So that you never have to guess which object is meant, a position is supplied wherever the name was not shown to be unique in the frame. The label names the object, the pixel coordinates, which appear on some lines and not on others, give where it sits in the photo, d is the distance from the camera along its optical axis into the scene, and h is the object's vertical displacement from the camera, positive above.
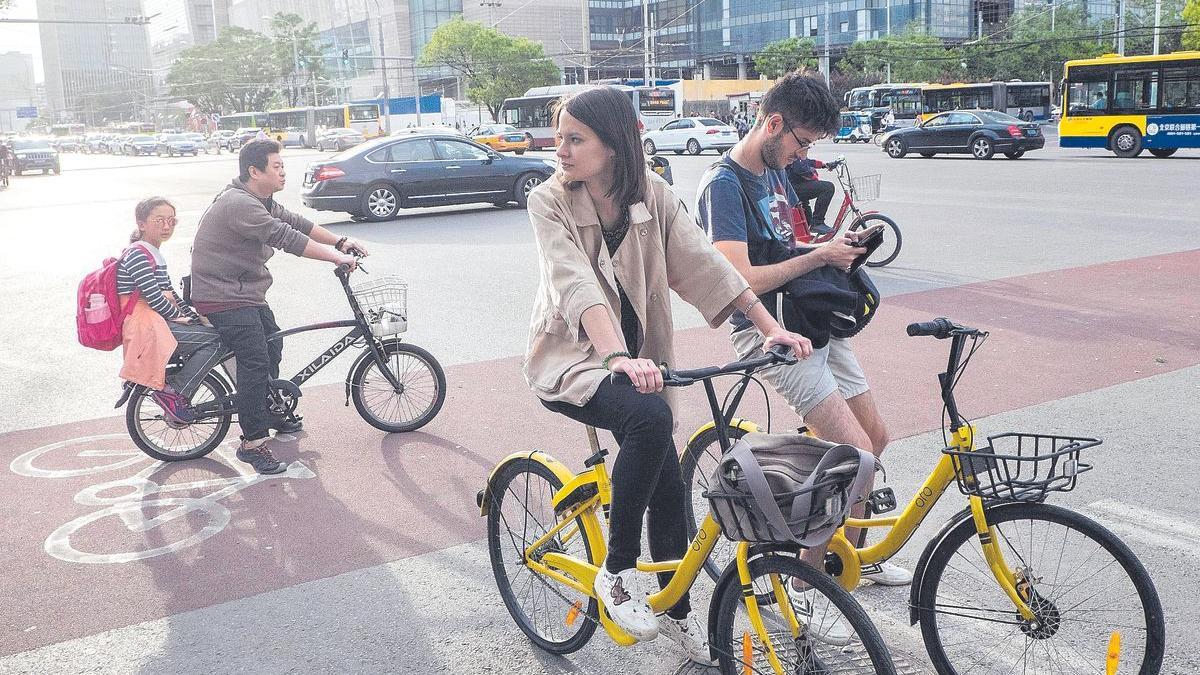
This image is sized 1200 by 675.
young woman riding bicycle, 2.67 -0.44
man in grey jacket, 5.30 -0.55
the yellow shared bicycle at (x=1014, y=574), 2.51 -1.13
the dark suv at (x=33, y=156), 42.84 +0.54
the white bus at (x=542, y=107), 49.97 +1.72
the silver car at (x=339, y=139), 58.77 +0.91
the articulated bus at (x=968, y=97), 46.22 +1.29
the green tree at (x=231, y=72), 99.00 +8.24
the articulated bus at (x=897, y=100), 50.84 +1.41
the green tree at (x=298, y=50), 94.88 +9.65
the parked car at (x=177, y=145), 62.84 +1.03
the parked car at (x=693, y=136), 39.19 +0.10
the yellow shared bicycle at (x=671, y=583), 2.43 -1.16
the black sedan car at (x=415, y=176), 17.50 -0.43
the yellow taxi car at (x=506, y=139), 45.66 +0.35
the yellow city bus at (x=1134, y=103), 26.00 +0.40
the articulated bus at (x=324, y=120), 70.81 +2.40
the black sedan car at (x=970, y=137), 28.72 -0.29
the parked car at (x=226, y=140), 67.61 +1.34
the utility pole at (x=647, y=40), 59.22 +5.88
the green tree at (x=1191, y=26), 44.56 +3.80
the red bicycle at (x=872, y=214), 10.70 -0.82
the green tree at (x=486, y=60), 78.00 +6.50
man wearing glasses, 3.21 -0.32
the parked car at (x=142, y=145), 68.69 +1.26
